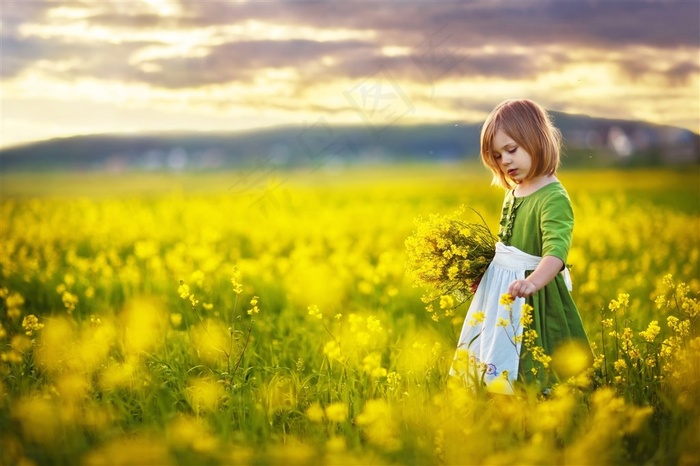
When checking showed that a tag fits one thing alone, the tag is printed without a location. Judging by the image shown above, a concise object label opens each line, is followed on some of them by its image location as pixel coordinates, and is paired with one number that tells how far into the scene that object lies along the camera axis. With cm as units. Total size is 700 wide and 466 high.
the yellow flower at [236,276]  354
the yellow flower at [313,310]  361
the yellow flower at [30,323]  384
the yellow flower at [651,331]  358
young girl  343
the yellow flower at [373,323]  347
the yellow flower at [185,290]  359
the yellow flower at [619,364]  349
